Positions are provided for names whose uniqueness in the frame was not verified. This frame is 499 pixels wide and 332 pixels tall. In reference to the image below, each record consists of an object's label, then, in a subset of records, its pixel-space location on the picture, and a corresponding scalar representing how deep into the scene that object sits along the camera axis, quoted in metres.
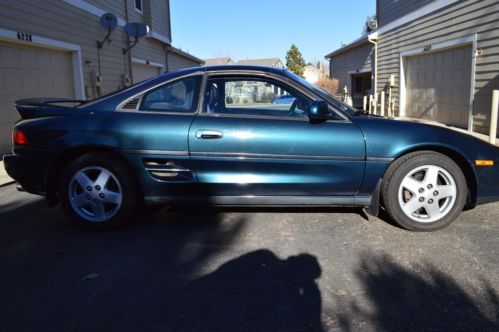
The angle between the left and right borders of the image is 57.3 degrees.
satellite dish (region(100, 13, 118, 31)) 12.63
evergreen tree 61.38
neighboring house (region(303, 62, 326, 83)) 68.94
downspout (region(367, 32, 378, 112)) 18.19
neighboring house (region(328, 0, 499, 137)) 10.07
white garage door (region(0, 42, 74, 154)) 8.86
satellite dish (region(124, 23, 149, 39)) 13.71
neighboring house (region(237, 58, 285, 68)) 68.37
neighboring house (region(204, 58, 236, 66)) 62.42
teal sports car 4.04
